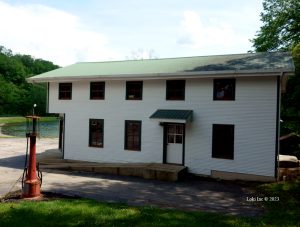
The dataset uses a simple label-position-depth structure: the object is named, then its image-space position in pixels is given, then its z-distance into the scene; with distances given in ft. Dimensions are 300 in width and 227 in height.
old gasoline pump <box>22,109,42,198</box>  34.71
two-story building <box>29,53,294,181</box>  46.96
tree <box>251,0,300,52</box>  99.60
